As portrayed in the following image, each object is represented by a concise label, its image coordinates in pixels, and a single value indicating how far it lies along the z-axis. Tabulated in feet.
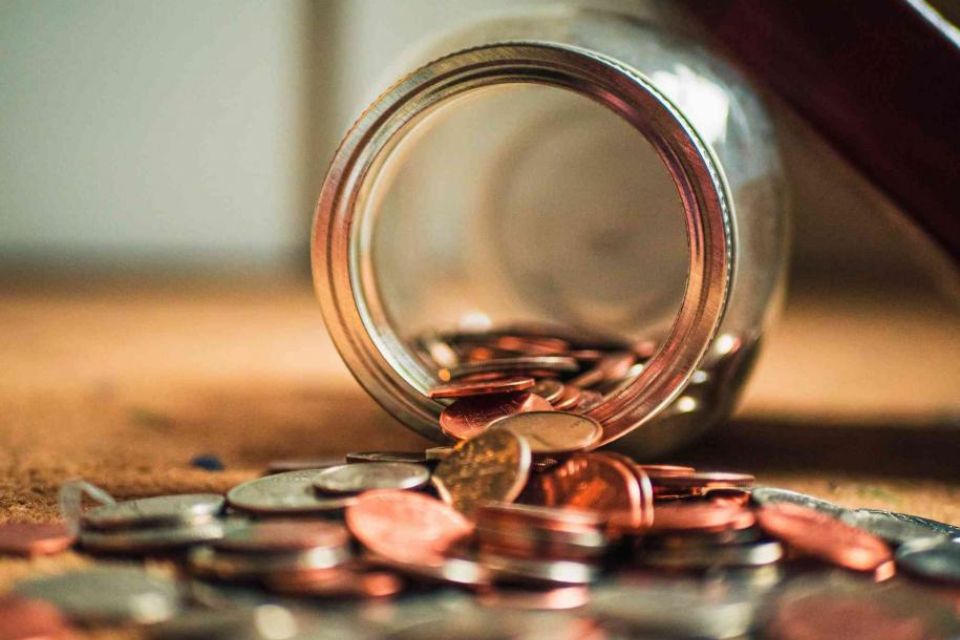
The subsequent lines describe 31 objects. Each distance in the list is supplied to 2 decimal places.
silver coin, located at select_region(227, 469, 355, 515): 1.00
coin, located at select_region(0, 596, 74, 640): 0.88
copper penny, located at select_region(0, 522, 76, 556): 0.99
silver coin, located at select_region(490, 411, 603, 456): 1.02
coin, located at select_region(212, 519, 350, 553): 0.94
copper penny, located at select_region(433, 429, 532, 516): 1.00
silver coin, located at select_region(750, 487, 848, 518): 1.03
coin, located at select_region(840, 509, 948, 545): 1.01
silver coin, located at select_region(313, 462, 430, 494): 1.02
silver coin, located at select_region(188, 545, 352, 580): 0.93
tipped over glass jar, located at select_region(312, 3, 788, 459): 1.08
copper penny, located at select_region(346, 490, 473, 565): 0.95
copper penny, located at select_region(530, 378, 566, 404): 1.12
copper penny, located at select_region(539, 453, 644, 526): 0.99
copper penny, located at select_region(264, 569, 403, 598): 0.93
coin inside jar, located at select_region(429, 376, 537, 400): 1.08
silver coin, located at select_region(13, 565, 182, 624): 0.91
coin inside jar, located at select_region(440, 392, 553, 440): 1.09
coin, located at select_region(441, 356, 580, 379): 1.12
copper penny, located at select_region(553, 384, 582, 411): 1.10
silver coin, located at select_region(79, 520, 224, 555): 0.98
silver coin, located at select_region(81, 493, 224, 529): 0.99
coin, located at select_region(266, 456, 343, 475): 1.12
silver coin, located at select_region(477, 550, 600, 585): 0.93
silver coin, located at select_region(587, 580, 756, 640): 0.89
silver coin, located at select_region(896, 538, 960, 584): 0.95
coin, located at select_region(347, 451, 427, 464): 1.09
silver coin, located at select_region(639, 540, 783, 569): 0.95
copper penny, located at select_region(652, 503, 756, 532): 0.97
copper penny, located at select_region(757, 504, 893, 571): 0.96
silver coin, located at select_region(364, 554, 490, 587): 0.93
